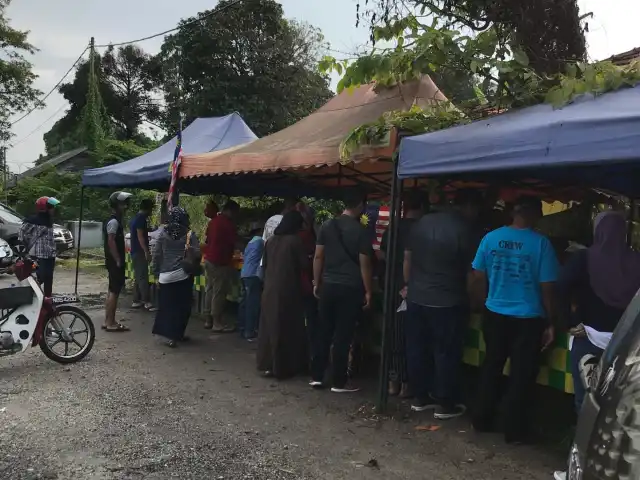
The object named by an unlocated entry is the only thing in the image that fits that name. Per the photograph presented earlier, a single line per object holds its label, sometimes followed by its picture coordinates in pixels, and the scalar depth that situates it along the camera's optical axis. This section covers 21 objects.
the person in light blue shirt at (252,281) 7.82
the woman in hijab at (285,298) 6.18
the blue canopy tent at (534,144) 3.42
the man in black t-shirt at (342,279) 5.59
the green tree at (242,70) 25.66
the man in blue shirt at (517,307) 4.40
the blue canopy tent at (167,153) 9.72
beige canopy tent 6.16
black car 1.56
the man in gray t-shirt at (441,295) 4.90
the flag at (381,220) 9.66
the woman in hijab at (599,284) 3.81
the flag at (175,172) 8.48
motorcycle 6.19
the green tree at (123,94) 46.50
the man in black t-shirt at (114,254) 8.20
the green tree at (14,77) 30.80
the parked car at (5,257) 11.34
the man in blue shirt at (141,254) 9.44
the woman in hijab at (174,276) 7.51
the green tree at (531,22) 5.89
